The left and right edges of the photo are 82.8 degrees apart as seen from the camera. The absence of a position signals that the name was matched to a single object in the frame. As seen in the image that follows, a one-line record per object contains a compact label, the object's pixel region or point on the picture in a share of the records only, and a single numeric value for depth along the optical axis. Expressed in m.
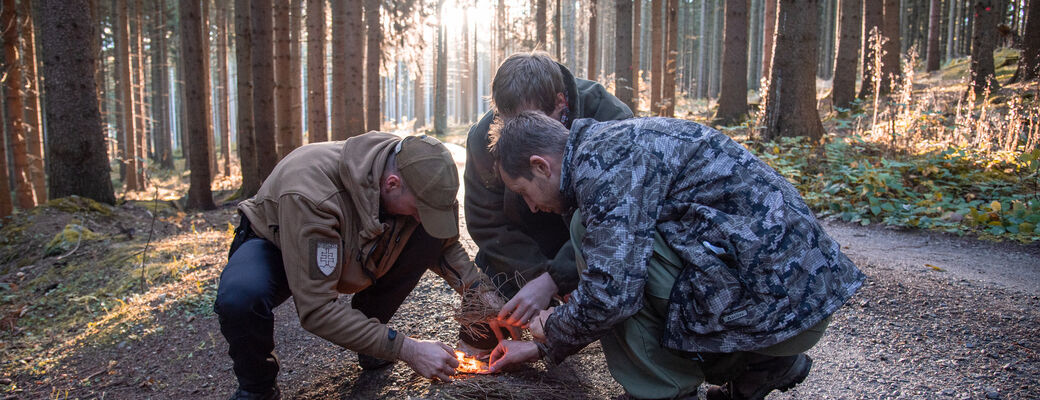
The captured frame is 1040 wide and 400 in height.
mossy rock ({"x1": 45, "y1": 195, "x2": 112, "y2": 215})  7.34
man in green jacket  2.86
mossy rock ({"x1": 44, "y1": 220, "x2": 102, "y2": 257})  6.57
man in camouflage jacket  1.87
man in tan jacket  2.33
